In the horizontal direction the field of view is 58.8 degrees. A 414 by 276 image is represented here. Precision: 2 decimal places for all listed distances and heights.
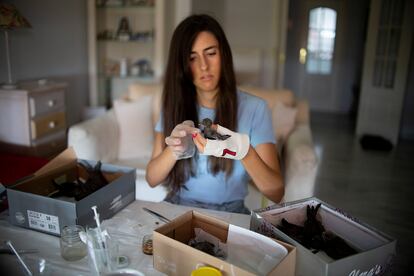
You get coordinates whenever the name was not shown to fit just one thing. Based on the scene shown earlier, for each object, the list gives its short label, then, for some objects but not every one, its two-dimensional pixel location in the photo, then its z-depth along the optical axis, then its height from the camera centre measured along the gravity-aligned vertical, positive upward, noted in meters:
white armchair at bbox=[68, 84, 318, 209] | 1.83 -0.47
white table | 0.77 -0.44
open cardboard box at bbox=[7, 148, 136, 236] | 0.87 -0.37
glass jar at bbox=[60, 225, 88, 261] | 0.80 -0.42
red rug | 1.27 -0.42
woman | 1.18 -0.21
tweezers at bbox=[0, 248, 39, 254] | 0.81 -0.44
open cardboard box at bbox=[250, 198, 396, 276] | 0.67 -0.36
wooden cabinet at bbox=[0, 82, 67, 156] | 1.61 -0.33
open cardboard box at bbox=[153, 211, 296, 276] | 0.66 -0.37
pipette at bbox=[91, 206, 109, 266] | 0.74 -0.38
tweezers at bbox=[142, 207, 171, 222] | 0.99 -0.43
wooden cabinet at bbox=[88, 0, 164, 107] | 3.09 +0.06
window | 6.06 +0.30
